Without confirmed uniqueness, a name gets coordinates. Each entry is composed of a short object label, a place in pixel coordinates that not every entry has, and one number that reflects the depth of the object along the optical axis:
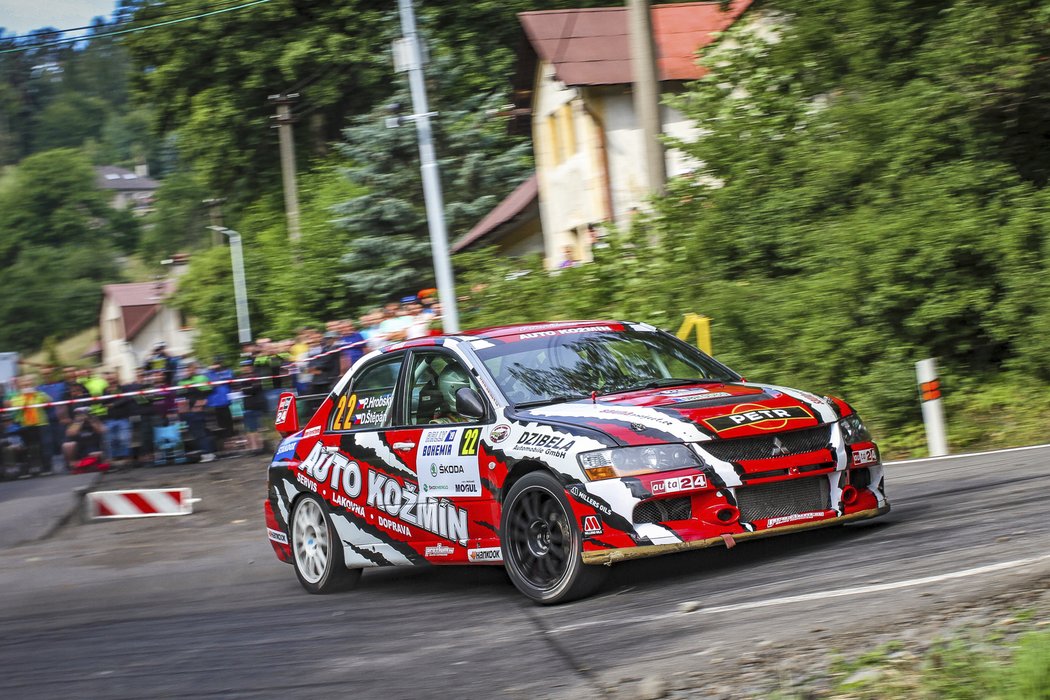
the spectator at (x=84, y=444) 23.41
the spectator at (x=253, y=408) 23.33
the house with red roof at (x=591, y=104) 32.31
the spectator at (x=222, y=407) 23.47
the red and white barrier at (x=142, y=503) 17.39
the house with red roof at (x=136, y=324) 104.19
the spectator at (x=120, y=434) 23.36
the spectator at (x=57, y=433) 23.66
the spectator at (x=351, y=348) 21.61
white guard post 13.23
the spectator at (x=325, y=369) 22.23
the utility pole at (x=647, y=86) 20.20
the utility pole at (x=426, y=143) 24.11
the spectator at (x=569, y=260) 21.78
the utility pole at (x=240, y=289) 63.70
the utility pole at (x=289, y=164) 47.66
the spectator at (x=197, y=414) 23.34
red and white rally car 7.16
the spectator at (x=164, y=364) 24.08
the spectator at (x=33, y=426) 23.70
